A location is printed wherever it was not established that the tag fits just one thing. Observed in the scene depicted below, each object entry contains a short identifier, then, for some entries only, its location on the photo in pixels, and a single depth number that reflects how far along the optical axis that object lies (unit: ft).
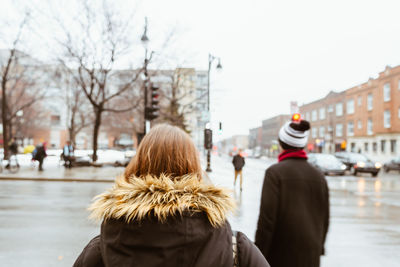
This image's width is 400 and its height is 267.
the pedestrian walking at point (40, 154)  65.03
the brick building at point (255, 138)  402.93
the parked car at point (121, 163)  85.17
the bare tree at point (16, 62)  66.43
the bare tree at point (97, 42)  64.95
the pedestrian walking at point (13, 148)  69.67
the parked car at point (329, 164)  79.56
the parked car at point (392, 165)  100.32
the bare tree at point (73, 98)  96.02
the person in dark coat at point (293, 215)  8.84
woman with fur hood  4.70
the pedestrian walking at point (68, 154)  73.31
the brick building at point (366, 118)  133.90
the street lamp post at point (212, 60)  85.30
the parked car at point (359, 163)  81.92
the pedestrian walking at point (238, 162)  49.42
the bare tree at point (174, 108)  95.71
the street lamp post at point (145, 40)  51.57
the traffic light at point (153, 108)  44.50
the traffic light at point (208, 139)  72.49
